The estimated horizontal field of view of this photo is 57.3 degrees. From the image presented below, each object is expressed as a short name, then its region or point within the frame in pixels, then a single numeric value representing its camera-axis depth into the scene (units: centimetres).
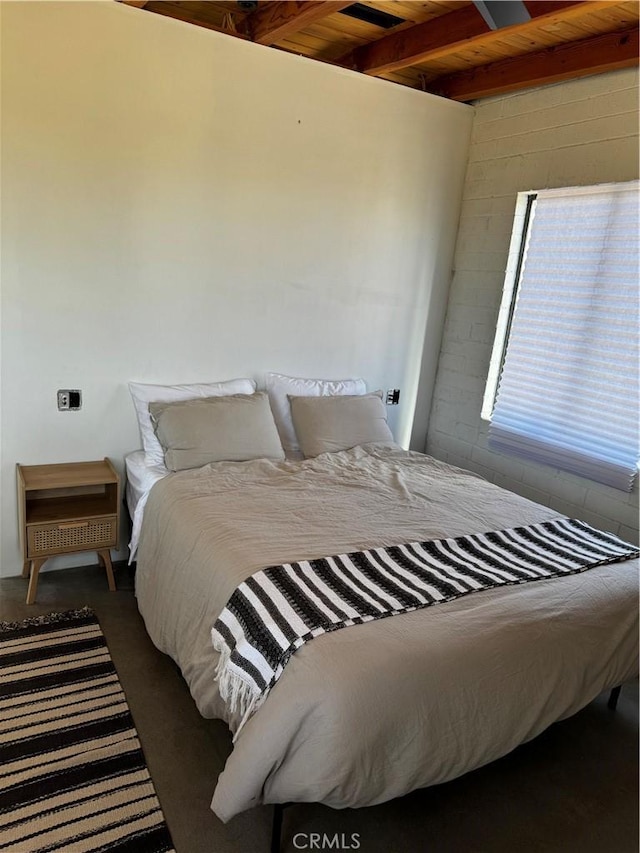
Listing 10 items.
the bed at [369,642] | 137
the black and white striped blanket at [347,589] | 153
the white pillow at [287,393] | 316
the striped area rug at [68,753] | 156
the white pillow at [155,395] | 273
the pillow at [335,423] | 304
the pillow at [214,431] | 259
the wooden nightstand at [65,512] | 245
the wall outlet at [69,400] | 267
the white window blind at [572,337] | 281
